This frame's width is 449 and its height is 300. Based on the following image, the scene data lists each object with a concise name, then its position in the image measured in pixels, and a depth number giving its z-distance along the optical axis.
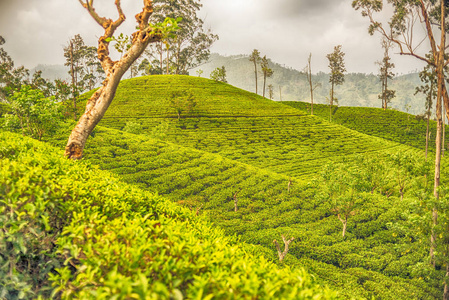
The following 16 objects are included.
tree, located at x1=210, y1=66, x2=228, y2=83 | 58.81
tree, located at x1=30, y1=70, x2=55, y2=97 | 38.90
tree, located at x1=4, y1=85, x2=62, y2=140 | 9.75
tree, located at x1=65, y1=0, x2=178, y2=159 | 6.76
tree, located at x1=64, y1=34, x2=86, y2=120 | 57.66
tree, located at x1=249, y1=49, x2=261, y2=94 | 72.78
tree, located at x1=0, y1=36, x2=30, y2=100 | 50.71
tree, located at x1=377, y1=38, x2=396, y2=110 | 61.41
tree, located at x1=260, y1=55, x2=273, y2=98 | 67.25
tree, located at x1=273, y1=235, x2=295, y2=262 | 8.91
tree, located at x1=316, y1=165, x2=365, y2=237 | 13.84
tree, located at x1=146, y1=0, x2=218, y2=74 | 58.47
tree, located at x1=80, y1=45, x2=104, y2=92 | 61.69
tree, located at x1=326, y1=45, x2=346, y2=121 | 61.82
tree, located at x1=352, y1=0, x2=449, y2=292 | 11.65
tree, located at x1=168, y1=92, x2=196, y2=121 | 39.91
